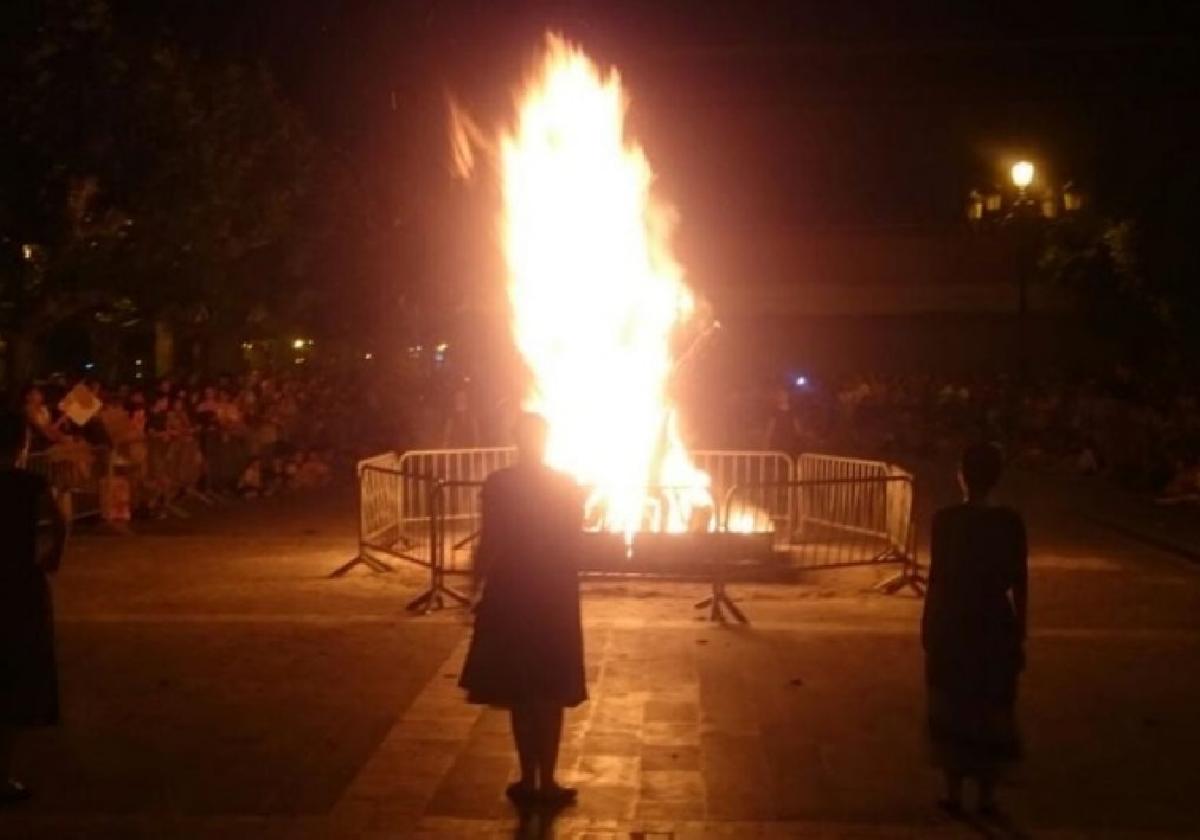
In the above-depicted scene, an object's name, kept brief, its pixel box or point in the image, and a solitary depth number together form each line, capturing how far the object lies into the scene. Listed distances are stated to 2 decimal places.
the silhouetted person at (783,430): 24.91
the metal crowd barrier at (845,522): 14.20
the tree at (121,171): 20.44
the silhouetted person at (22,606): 6.75
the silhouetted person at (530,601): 6.84
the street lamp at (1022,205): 23.27
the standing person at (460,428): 27.27
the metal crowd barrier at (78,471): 17.33
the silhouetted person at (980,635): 6.67
